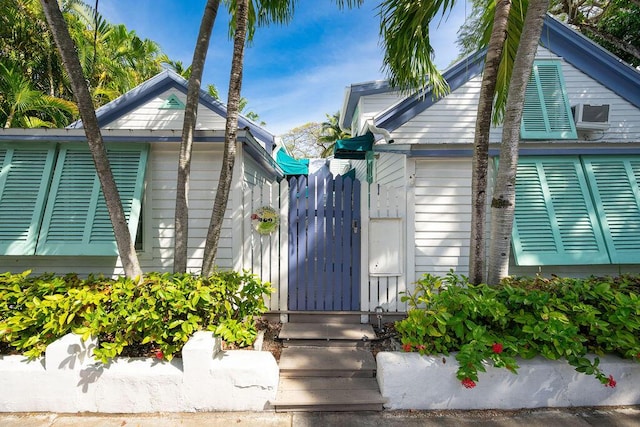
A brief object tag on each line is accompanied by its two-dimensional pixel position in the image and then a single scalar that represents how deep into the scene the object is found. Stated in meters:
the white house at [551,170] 4.46
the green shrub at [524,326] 2.78
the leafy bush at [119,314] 2.86
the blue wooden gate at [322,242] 4.19
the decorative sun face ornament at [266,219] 4.14
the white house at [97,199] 4.05
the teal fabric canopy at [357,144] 5.49
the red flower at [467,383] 2.72
